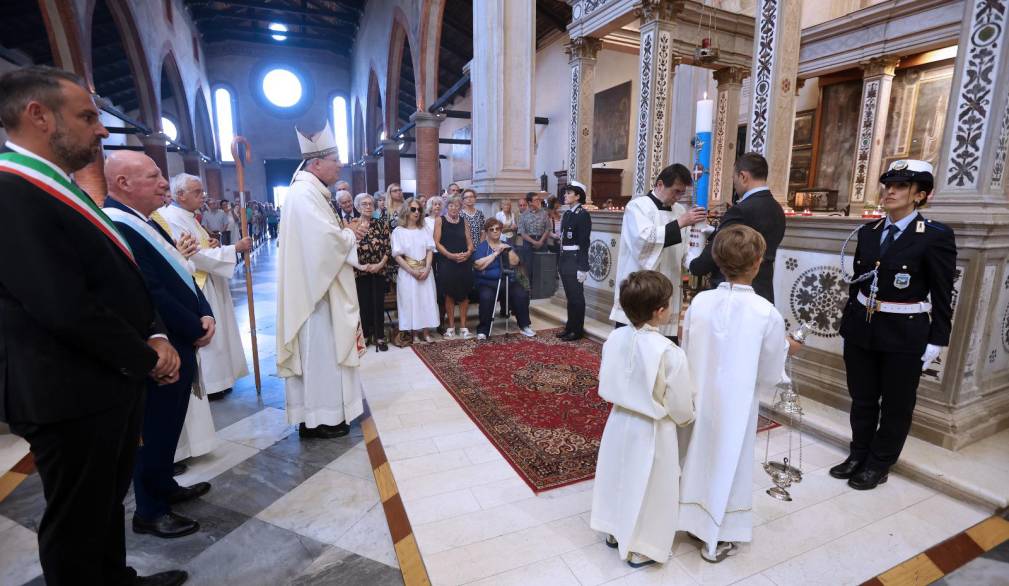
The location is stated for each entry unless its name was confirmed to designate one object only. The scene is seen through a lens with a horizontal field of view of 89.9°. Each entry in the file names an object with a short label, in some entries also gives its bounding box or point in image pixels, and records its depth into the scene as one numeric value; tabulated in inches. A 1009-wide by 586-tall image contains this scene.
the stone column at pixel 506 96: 276.2
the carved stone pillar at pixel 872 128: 316.2
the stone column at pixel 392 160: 755.4
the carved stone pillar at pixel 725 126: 329.7
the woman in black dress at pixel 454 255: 204.5
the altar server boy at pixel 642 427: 71.1
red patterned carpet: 113.6
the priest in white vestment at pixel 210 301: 113.3
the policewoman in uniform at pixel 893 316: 91.5
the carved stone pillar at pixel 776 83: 147.6
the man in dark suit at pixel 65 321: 49.1
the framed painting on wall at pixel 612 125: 512.7
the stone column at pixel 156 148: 572.7
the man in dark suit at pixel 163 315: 85.1
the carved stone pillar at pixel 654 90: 224.5
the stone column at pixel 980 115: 107.7
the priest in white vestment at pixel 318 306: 117.7
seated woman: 209.5
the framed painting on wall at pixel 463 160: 823.5
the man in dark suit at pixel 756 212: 108.3
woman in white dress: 196.2
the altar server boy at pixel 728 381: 73.3
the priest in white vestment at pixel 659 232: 133.9
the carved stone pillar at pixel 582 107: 265.7
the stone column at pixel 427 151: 527.8
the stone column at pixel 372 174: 903.7
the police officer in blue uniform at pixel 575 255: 201.6
